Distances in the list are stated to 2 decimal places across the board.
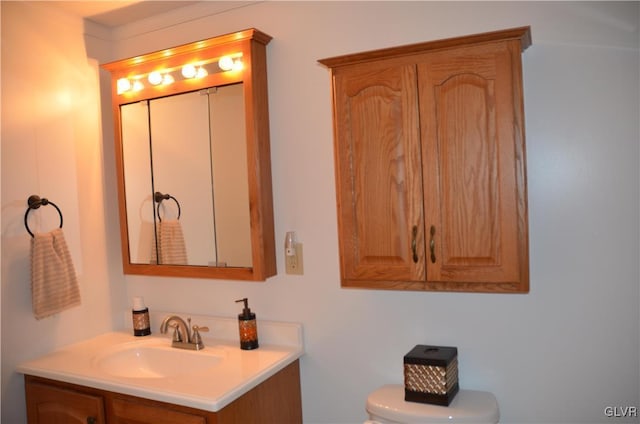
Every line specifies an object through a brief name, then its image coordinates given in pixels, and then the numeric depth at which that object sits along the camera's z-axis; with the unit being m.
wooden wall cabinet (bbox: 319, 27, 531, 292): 1.50
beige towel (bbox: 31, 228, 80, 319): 2.09
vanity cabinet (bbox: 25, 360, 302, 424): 1.69
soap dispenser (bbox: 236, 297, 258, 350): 2.09
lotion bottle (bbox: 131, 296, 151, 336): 2.38
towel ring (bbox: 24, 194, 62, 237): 2.12
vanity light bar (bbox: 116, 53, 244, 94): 2.09
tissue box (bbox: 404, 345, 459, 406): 1.64
